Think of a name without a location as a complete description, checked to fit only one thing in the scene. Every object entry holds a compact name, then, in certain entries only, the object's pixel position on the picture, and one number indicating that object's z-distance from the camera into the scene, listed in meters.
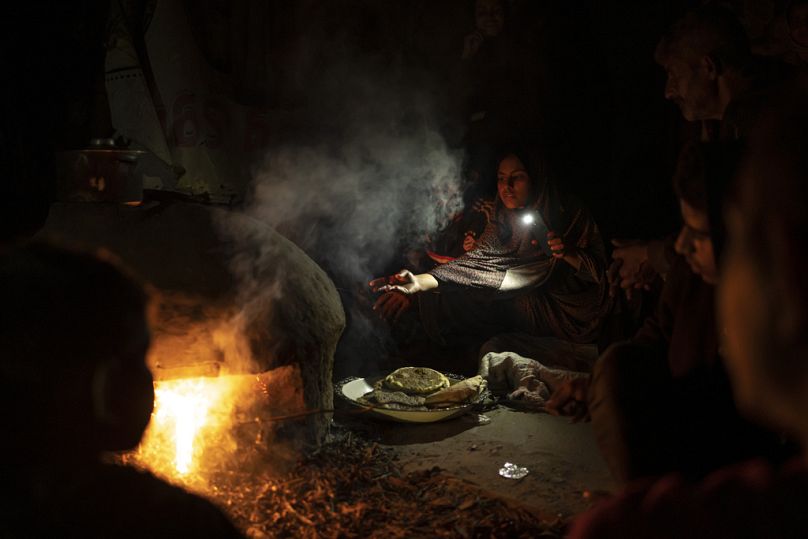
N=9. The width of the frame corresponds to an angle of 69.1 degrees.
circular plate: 4.71
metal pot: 3.84
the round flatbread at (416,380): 5.08
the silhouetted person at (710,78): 3.43
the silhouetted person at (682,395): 2.34
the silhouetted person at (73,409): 1.70
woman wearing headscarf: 5.79
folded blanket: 5.40
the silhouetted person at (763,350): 0.86
